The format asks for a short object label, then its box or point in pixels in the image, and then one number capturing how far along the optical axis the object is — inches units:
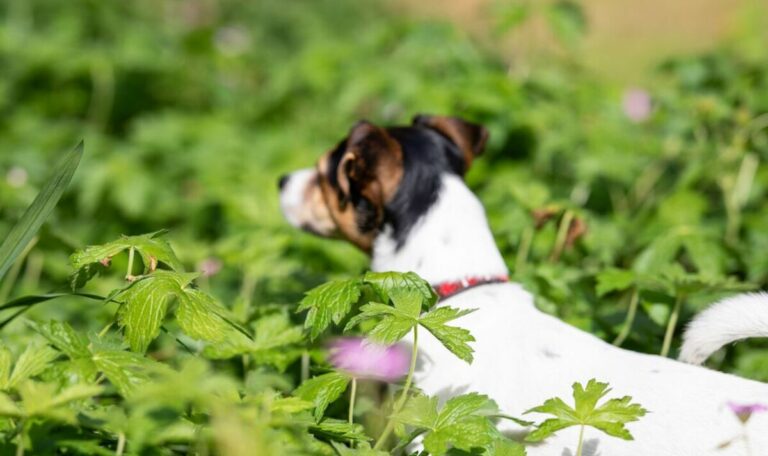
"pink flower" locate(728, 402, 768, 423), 177.6
